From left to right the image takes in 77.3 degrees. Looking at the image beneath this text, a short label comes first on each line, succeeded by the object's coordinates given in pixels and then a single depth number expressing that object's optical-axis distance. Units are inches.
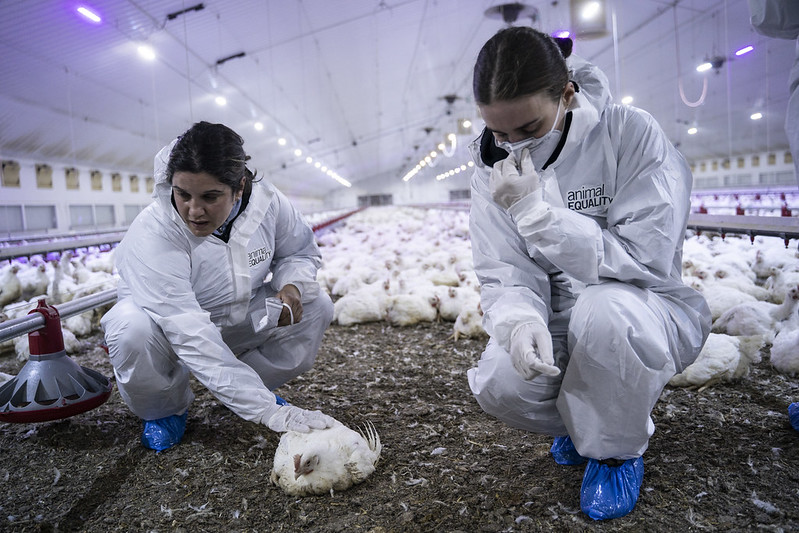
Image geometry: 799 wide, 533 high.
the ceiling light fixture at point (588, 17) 245.4
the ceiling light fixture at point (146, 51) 309.6
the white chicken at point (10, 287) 175.2
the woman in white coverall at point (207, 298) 71.7
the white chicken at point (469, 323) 131.4
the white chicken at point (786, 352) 92.3
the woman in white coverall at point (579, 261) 55.4
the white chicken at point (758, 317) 109.7
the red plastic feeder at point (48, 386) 76.5
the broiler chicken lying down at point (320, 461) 65.2
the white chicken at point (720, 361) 88.1
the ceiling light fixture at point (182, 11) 303.0
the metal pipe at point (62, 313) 68.9
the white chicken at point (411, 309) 150.8
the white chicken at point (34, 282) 181.3
